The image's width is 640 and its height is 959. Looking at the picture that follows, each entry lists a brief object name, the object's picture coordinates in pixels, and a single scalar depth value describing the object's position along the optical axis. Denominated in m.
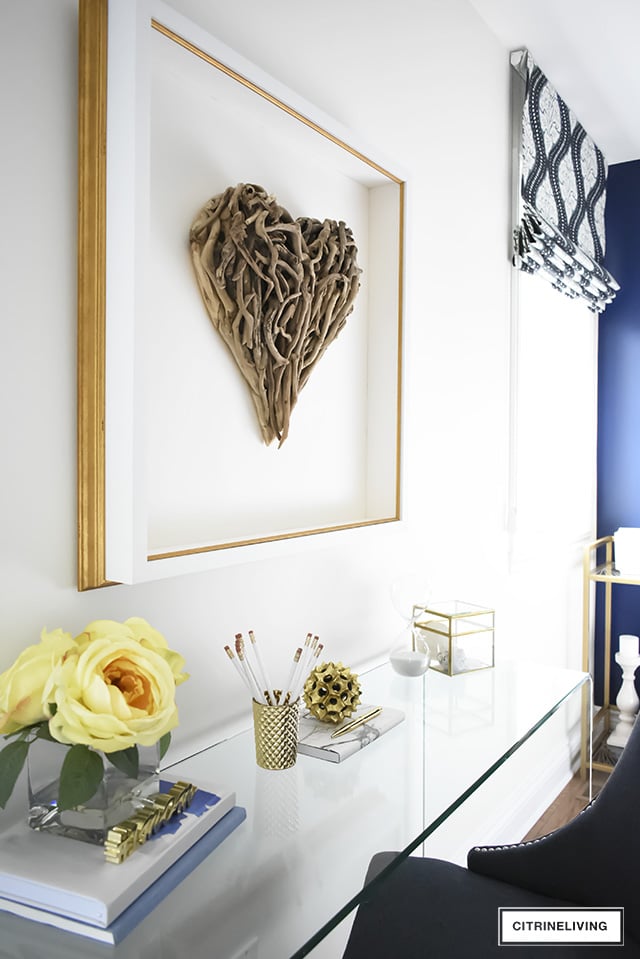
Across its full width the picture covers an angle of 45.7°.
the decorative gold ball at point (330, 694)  1.24
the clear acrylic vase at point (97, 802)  0.82
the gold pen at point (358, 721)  1.22
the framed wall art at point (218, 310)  0.95
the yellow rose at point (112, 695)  0.76
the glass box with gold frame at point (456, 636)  1.66
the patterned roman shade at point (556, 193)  2.35
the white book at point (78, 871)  0.72
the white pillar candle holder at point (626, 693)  3.17
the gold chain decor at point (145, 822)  0.78
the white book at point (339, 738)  1.17
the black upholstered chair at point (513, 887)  1.14
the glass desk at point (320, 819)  0.74
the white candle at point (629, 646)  3.17
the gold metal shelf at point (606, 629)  3.00
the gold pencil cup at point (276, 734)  1.10
